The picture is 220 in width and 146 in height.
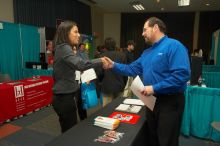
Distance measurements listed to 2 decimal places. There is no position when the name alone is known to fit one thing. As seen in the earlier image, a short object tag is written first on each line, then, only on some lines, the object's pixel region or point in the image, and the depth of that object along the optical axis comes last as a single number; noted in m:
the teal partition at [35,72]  5.42
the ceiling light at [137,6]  8.54
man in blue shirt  1.75
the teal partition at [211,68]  7.80
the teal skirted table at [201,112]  3.07
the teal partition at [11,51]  5.23
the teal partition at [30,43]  5.86
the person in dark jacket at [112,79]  3.27
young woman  1.91
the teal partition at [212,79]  6.25
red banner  3.82
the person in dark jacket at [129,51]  5.32
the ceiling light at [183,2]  7.60
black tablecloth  1.48
